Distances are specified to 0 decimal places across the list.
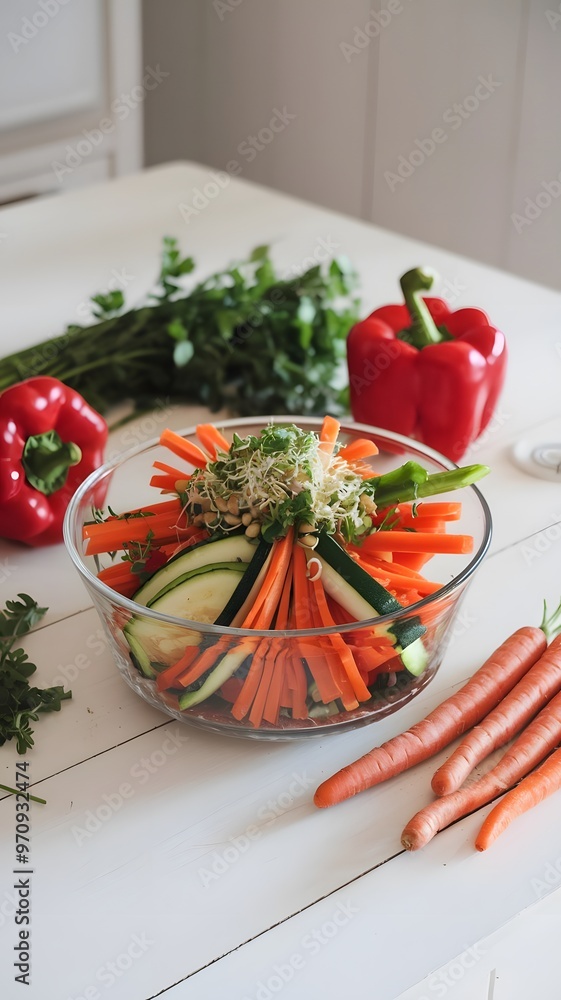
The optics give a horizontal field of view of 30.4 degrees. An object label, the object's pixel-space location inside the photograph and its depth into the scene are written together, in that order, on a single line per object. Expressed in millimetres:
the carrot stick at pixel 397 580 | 999
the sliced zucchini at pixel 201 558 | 975
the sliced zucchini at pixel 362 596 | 925
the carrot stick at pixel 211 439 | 1177
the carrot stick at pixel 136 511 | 1059
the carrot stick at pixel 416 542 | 1018
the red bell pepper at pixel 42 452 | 1274
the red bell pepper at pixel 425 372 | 1452
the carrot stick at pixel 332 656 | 884
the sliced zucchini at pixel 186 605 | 933
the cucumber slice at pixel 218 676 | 888
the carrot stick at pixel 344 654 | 880
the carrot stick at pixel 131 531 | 1057
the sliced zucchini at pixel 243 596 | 946
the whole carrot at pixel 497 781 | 898
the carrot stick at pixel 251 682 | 880
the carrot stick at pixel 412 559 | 1063
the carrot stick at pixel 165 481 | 1131
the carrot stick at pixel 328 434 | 1104
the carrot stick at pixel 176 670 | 906
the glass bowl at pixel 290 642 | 880
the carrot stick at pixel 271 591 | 935
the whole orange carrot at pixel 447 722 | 945
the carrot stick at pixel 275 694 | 895
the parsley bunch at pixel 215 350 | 1609
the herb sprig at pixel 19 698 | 1017
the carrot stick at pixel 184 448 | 1159
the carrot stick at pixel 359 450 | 1137
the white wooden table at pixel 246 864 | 815
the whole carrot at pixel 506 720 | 948
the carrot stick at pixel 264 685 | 885
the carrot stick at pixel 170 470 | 1135
